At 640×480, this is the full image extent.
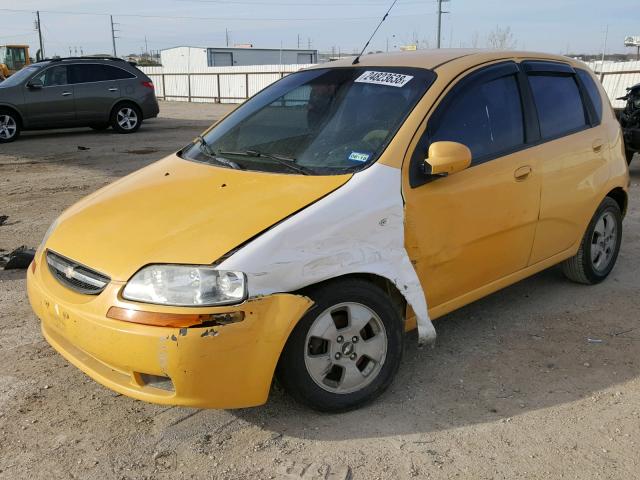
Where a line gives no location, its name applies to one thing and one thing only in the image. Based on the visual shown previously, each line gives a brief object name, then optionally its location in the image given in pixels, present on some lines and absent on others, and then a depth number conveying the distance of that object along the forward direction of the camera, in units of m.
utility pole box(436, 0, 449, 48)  25.23
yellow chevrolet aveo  2.62
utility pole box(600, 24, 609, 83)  18.89
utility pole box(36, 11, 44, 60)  69.00
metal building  47.41
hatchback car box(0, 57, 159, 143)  13.34
